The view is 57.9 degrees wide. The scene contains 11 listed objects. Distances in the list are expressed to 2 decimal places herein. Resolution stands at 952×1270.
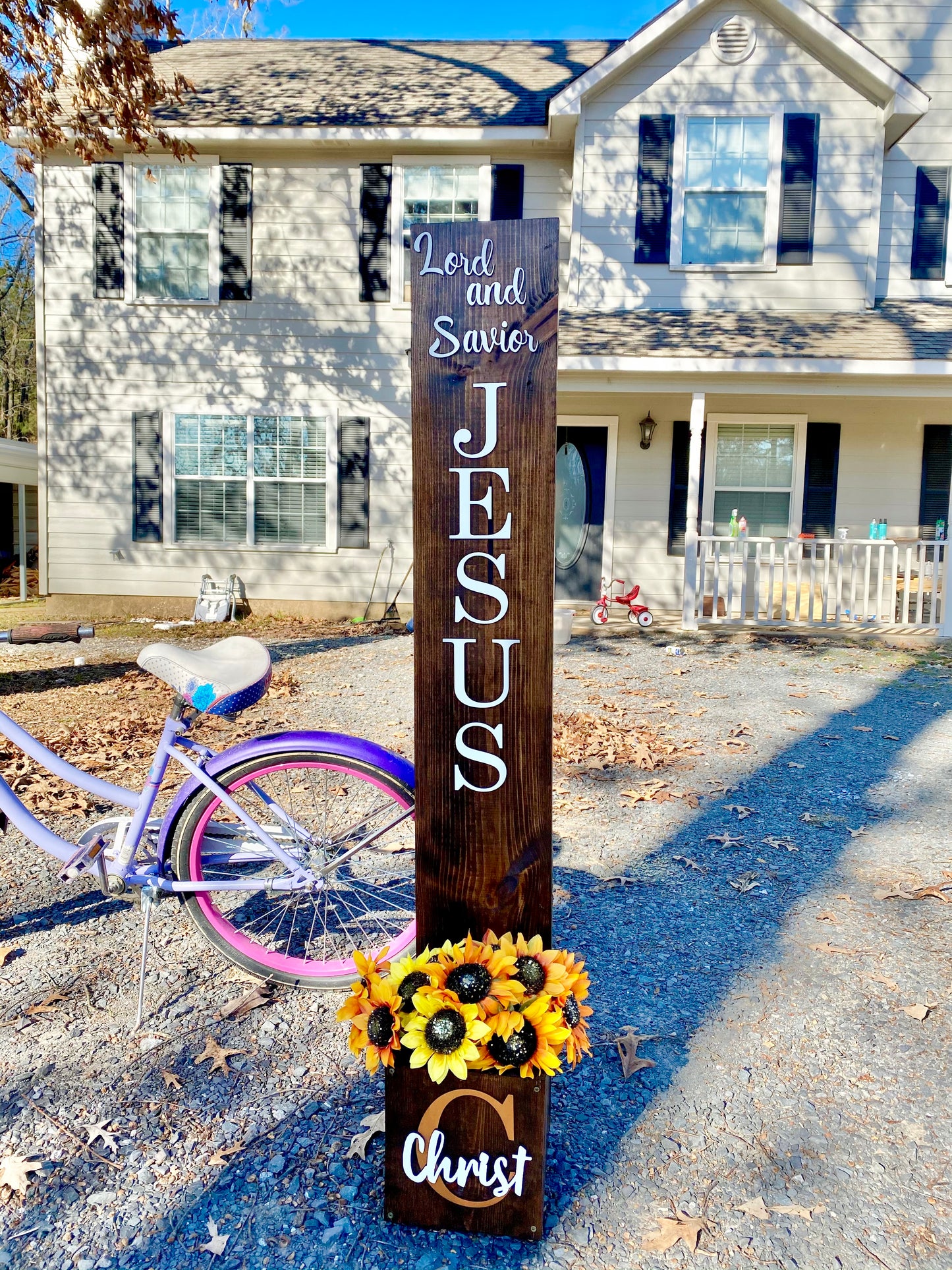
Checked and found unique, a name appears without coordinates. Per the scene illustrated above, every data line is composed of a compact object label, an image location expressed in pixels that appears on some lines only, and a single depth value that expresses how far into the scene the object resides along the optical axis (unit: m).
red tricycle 9.78
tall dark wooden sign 1.78
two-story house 9.61
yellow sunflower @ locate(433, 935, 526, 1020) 1.75
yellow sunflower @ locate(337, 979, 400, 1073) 1.79
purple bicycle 2.50
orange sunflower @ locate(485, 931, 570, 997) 1.77
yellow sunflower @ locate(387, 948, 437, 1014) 1.81
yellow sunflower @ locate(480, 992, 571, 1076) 1.74
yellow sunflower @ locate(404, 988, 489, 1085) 1.72
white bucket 8.52
